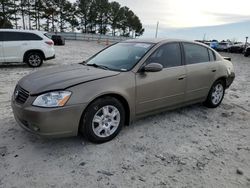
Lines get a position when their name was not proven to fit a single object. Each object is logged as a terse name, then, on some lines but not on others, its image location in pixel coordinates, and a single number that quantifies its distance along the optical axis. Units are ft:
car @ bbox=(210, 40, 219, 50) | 96.94
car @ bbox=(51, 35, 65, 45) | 70.61
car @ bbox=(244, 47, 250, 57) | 61.77
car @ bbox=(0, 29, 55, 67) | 24.54
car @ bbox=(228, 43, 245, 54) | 80.50
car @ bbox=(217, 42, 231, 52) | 89.98
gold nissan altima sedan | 8.11
